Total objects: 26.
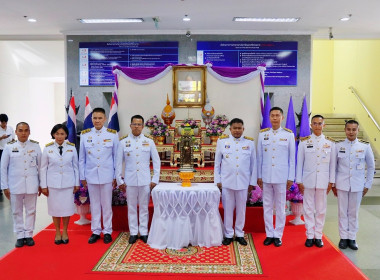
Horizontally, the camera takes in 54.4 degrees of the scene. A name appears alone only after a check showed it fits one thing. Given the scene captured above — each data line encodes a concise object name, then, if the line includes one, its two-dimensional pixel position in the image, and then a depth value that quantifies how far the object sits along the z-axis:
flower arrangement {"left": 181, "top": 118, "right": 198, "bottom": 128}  5.58
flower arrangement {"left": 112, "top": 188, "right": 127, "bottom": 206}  5.02
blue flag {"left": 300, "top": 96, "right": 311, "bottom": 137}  5.84
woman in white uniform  4.29
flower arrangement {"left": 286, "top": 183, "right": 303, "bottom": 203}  5.32
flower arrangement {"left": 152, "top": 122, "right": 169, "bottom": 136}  5.52
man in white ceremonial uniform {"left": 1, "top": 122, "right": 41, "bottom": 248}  4.23
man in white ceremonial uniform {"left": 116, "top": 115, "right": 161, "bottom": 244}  4.37
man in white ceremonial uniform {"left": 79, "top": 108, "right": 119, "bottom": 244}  4.38
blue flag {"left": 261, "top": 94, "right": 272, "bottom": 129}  5.63
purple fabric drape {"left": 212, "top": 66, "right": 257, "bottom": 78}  5.93
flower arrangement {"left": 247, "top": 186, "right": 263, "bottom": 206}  5.00
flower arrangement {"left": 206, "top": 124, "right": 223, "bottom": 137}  5.52
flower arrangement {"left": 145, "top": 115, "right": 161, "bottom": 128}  5.62
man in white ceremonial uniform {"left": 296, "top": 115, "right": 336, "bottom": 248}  4.26
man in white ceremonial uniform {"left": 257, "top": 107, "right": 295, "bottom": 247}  4.29
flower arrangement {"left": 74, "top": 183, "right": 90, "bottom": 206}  5.22
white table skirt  4.27
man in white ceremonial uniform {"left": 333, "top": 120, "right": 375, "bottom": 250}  4.29
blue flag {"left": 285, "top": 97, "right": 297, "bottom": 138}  6.00
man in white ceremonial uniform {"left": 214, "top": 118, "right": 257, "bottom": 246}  4.31
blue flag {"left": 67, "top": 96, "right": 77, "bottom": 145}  6.07
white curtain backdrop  5.95
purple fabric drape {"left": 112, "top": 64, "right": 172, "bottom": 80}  5.95
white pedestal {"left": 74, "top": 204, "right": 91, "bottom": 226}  5.27
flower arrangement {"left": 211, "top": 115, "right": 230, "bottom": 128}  5.57
